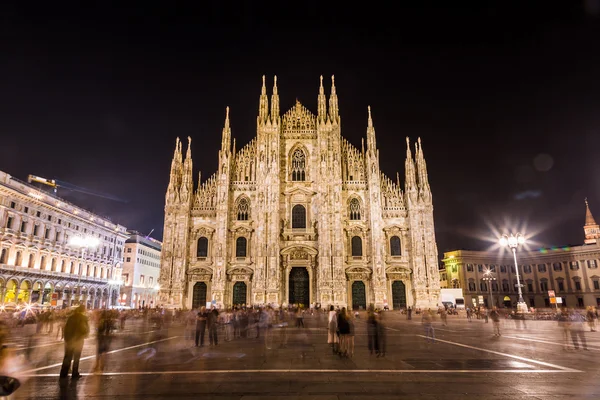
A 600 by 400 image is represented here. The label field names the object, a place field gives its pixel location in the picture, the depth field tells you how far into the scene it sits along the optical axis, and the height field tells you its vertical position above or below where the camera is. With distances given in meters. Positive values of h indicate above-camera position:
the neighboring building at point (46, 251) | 44.75 +6.53
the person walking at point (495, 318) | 19.88 -1.10
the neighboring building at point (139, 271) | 84.31 +6.24
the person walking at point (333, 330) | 14.76 -1.24
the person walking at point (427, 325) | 16.74 -1.20
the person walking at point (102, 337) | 10.98 -1.08
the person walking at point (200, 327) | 16.52 -1.20
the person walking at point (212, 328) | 16.92 -1.29
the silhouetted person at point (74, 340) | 9.80 -1.00
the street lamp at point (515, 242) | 33.41 +4.58
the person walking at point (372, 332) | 13.23 -1.18
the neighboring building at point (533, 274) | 68.56 +3.99
